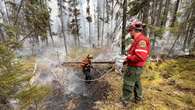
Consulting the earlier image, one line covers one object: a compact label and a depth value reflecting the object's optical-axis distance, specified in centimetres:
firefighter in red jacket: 198
